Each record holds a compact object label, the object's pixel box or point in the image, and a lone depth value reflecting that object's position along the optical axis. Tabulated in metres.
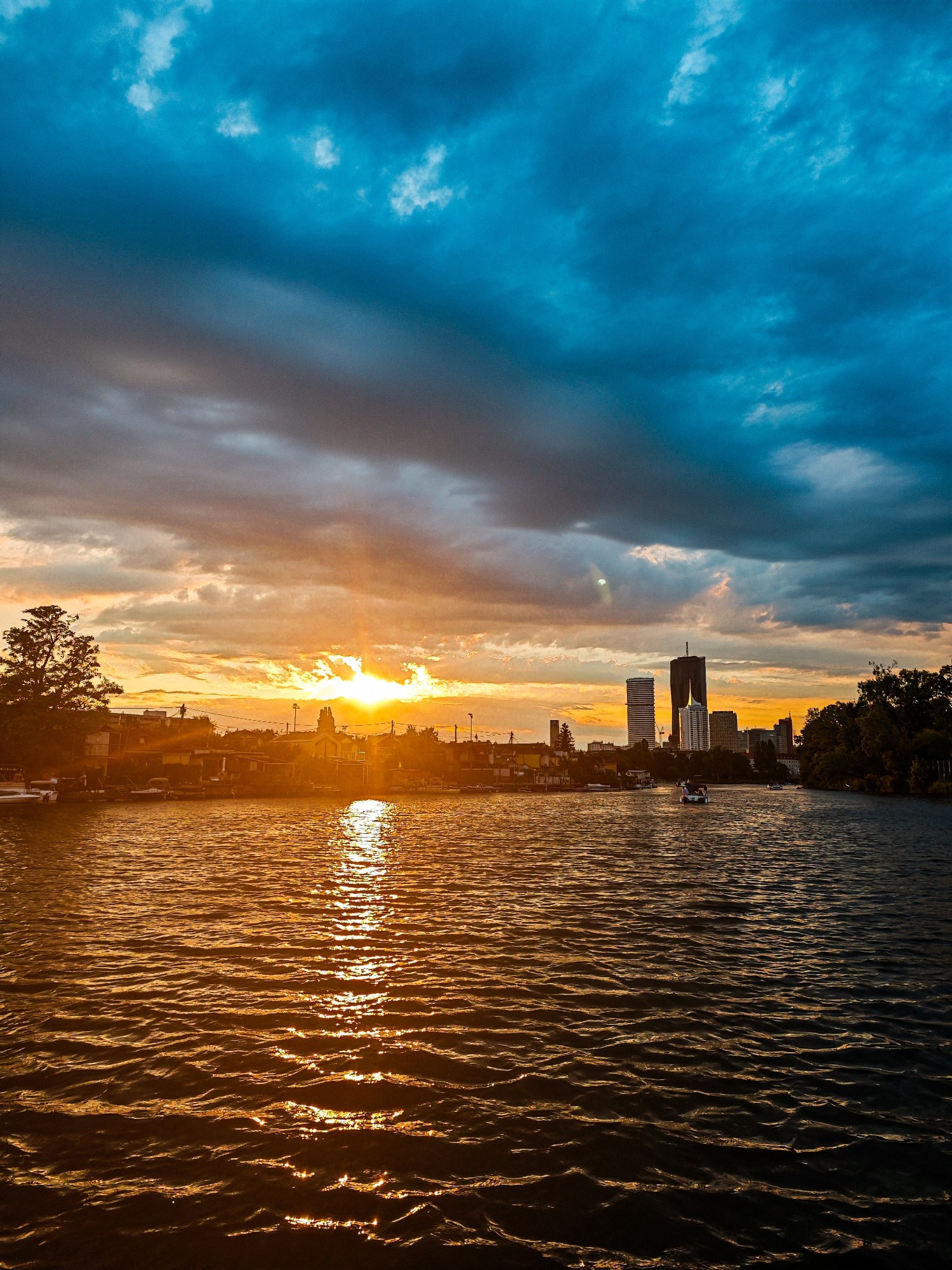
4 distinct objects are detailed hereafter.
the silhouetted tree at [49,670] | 94.06
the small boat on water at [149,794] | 106.12
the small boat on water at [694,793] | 136.75
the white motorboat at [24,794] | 87.56
